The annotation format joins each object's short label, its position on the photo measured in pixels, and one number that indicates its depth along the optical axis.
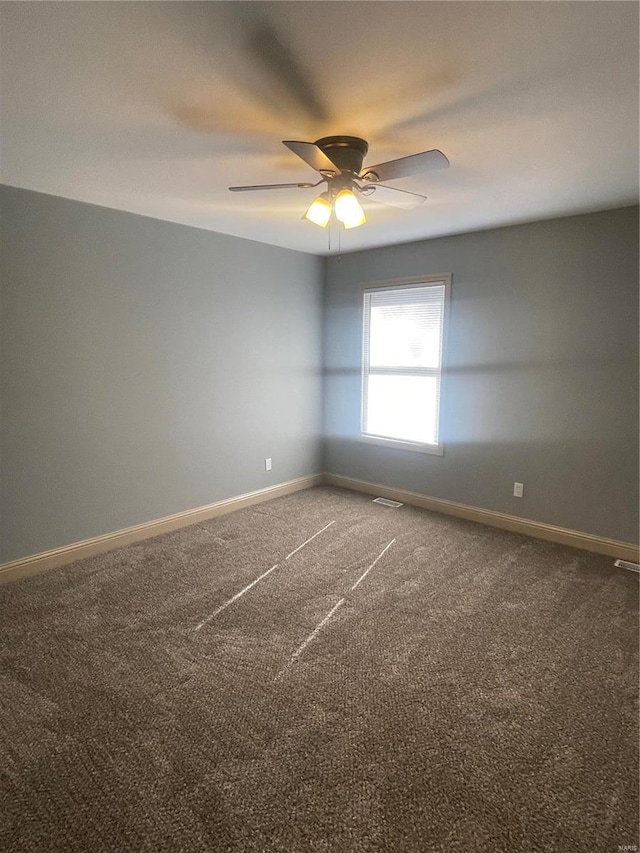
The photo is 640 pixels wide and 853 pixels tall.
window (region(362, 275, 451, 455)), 4.27
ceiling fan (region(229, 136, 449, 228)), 1.86
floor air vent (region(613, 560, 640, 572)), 3.23
